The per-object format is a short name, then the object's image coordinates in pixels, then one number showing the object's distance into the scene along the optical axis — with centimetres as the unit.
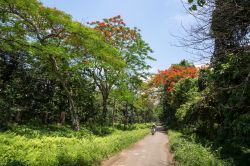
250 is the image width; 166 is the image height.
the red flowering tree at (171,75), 2222
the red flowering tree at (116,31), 1643
